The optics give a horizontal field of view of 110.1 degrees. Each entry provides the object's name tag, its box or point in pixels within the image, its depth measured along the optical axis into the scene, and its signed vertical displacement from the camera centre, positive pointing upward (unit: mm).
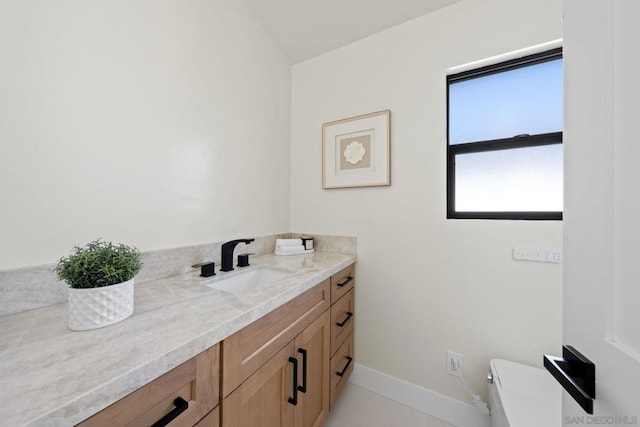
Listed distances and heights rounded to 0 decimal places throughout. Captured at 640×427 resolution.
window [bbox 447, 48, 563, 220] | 1196 +424
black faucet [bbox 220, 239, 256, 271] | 1225 -230
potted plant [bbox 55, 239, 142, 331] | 592 -200
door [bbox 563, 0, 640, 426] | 341 +21
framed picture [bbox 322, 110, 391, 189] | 1558 +459
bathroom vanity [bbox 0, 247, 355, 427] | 401 -322
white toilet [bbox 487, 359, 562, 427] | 898 -819
